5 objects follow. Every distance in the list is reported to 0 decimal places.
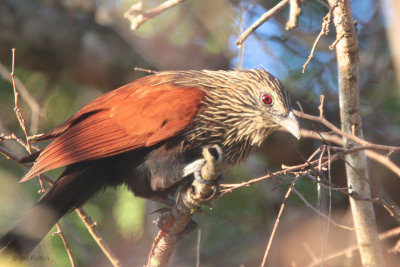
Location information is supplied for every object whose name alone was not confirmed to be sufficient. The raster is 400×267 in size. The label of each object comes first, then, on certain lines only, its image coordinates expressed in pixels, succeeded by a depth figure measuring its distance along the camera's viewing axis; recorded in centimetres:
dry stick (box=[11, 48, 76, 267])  535
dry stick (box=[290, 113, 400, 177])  448
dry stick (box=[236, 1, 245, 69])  786
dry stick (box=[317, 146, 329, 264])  457
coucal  580
